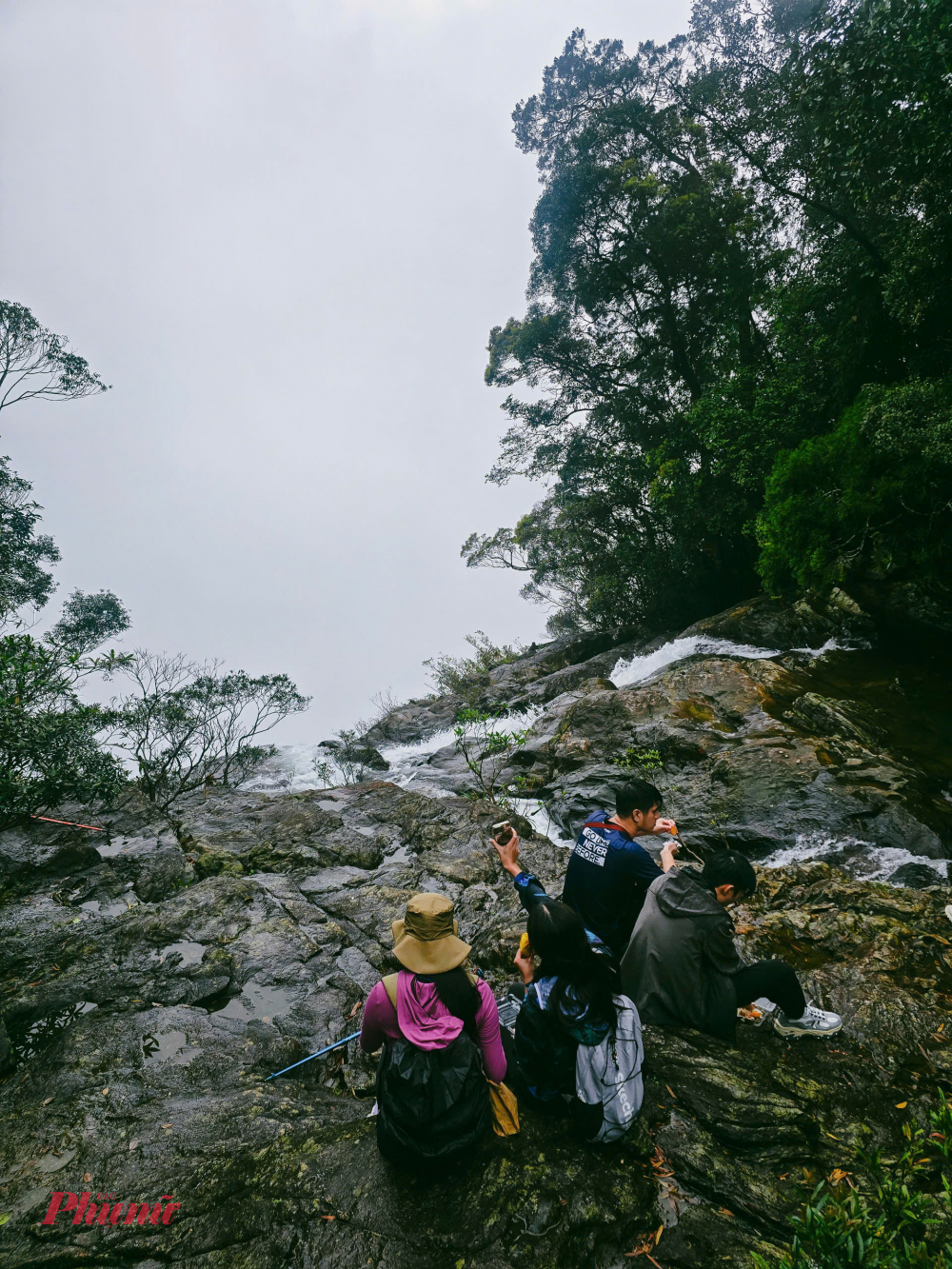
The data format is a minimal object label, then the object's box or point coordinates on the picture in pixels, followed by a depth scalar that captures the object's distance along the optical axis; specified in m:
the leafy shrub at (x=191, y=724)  12.97
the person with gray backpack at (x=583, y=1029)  2.32
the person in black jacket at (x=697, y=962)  2.86
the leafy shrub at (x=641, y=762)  8.90
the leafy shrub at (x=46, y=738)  6.12
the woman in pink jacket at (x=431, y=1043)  2.20
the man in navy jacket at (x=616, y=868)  3.22
